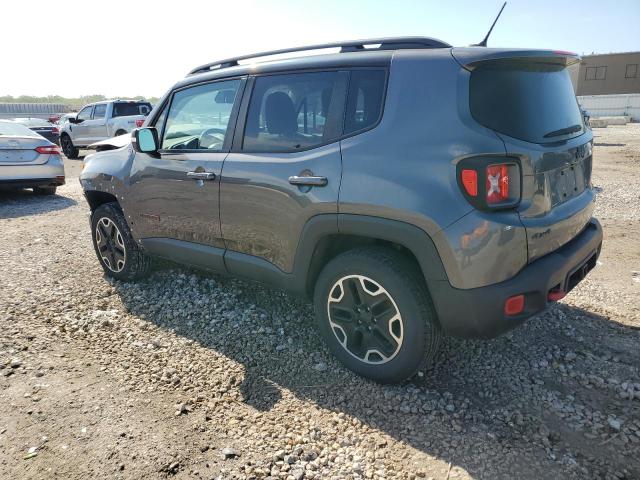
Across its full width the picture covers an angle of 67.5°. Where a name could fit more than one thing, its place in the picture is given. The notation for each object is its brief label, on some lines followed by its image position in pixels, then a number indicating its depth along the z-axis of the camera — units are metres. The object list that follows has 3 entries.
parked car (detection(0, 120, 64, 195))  8.63
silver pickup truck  14.66
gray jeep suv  2.39
